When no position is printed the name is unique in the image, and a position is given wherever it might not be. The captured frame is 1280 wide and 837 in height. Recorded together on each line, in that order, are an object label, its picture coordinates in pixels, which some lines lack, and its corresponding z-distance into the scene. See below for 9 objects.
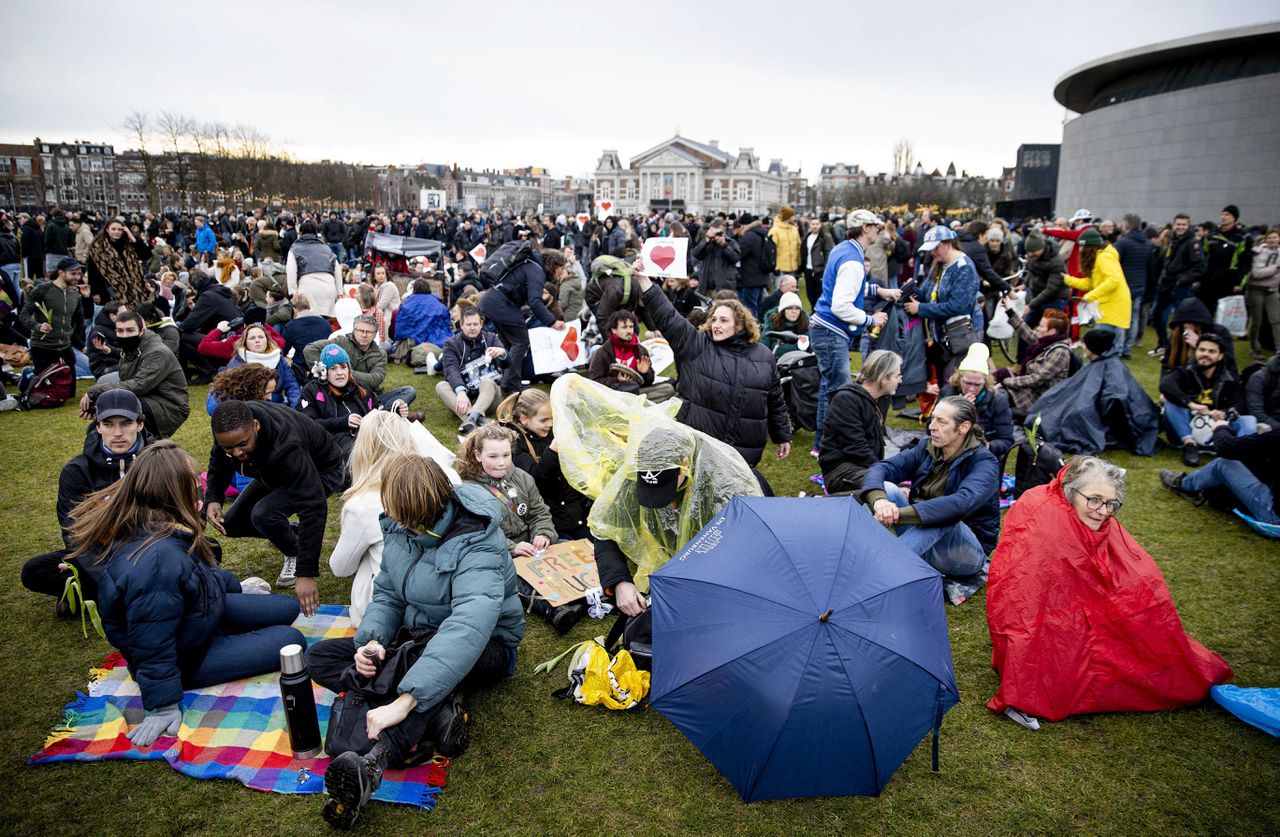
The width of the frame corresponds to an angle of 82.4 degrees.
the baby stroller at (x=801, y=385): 8.00
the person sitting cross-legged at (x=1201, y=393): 7.12
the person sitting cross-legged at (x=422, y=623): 3.08
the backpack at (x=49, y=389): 8.82
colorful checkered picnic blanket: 3.24
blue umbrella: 2.62
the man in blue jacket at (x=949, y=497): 4.38
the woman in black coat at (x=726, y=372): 5.06
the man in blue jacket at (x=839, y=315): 6.76
